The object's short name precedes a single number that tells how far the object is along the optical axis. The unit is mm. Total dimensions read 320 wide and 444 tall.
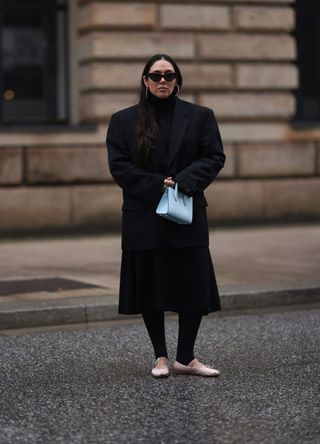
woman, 9819
